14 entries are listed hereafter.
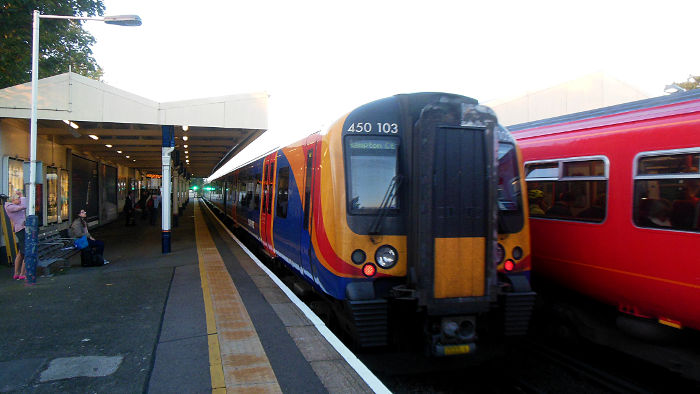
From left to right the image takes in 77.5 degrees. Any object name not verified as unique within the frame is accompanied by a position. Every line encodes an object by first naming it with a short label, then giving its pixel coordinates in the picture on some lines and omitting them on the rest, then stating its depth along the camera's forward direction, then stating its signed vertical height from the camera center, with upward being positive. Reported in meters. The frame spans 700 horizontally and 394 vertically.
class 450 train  4.14 -0.32
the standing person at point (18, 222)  8.60 -0.62
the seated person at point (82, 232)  10.23 -0.96
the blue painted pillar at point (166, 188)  12.16 +0.11
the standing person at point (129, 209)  20.67 -0.84
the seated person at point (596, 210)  5.18 -0.18
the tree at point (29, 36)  10.91 +4.48
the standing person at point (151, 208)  21.84 -0.81
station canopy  10.23 +2.00
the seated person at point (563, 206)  5.73 -0.15
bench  9.02 -1.40
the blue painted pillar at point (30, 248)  8.17 -1.08
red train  4.25 -0.13
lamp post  8.16 -0.10
